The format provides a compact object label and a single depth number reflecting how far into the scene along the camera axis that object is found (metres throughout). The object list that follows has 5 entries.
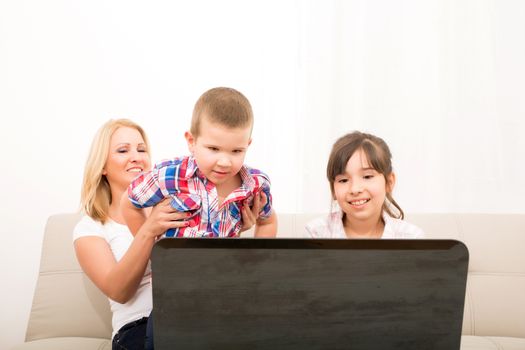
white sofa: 1.77
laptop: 0.71
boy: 1.13
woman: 1.29
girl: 1.54
